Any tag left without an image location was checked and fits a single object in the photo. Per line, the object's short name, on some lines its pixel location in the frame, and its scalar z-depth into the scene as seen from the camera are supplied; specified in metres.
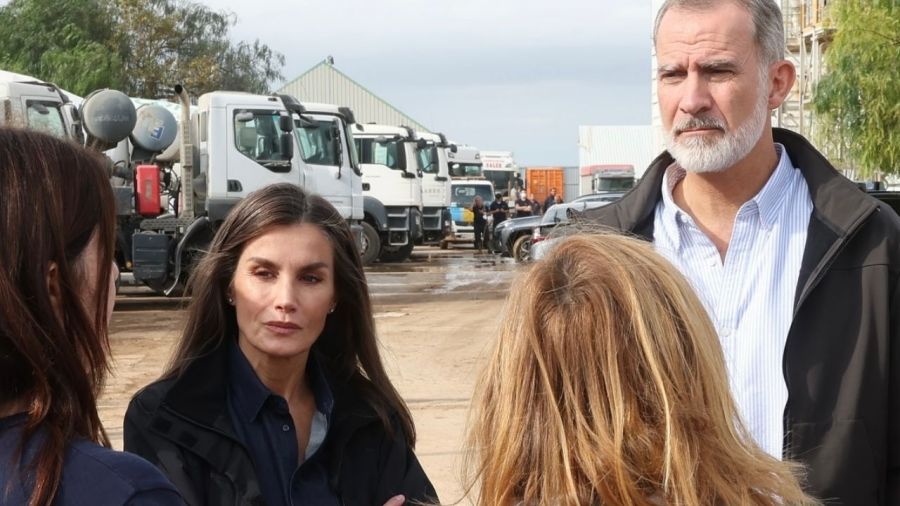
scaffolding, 33.41
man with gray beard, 2.88
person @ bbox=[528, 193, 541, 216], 43.25
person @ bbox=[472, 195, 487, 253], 36.44
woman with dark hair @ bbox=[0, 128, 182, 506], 1.69
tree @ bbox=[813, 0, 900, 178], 19.80
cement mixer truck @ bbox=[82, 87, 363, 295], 17.05
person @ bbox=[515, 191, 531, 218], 38.66
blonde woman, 1.87
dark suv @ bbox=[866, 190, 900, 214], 10.51
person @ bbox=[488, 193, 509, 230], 34.91
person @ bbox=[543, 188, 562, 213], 43.56
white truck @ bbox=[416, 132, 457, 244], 31.33
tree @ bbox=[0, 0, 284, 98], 46.25
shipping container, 59.41
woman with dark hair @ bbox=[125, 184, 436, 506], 3.00
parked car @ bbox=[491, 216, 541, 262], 29.14
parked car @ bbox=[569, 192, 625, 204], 26.92
